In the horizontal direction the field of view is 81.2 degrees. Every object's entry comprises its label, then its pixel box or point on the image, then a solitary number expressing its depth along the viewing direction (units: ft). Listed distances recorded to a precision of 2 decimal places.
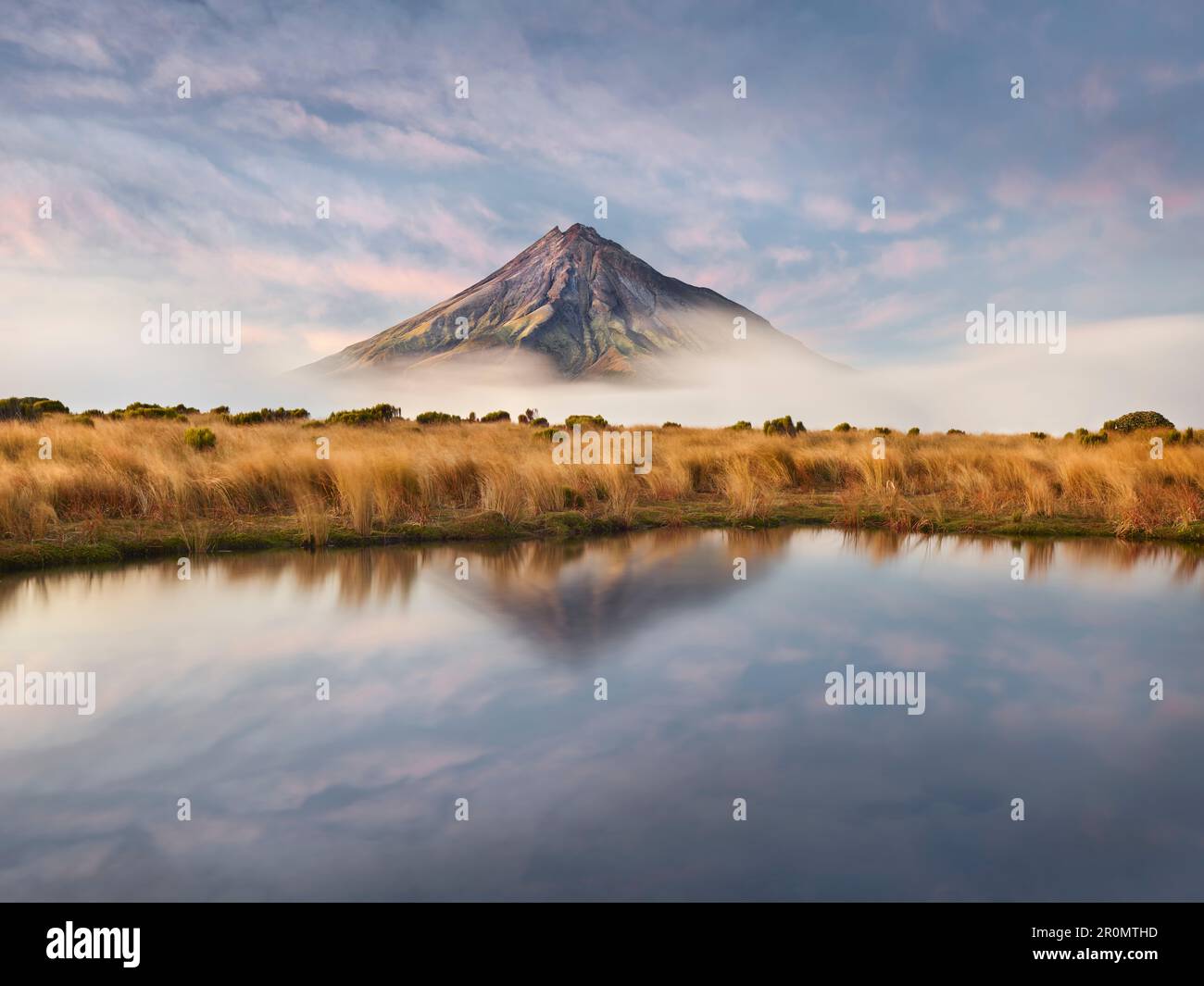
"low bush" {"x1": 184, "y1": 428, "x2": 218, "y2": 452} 52.42
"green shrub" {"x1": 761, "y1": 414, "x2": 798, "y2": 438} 106.01
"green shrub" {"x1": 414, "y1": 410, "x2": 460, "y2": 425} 119.65
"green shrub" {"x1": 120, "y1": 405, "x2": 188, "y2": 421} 105.60
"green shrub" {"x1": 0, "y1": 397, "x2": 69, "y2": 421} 90.63
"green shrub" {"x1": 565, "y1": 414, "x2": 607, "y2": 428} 94.94
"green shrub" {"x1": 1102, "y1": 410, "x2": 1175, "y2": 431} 97.30
